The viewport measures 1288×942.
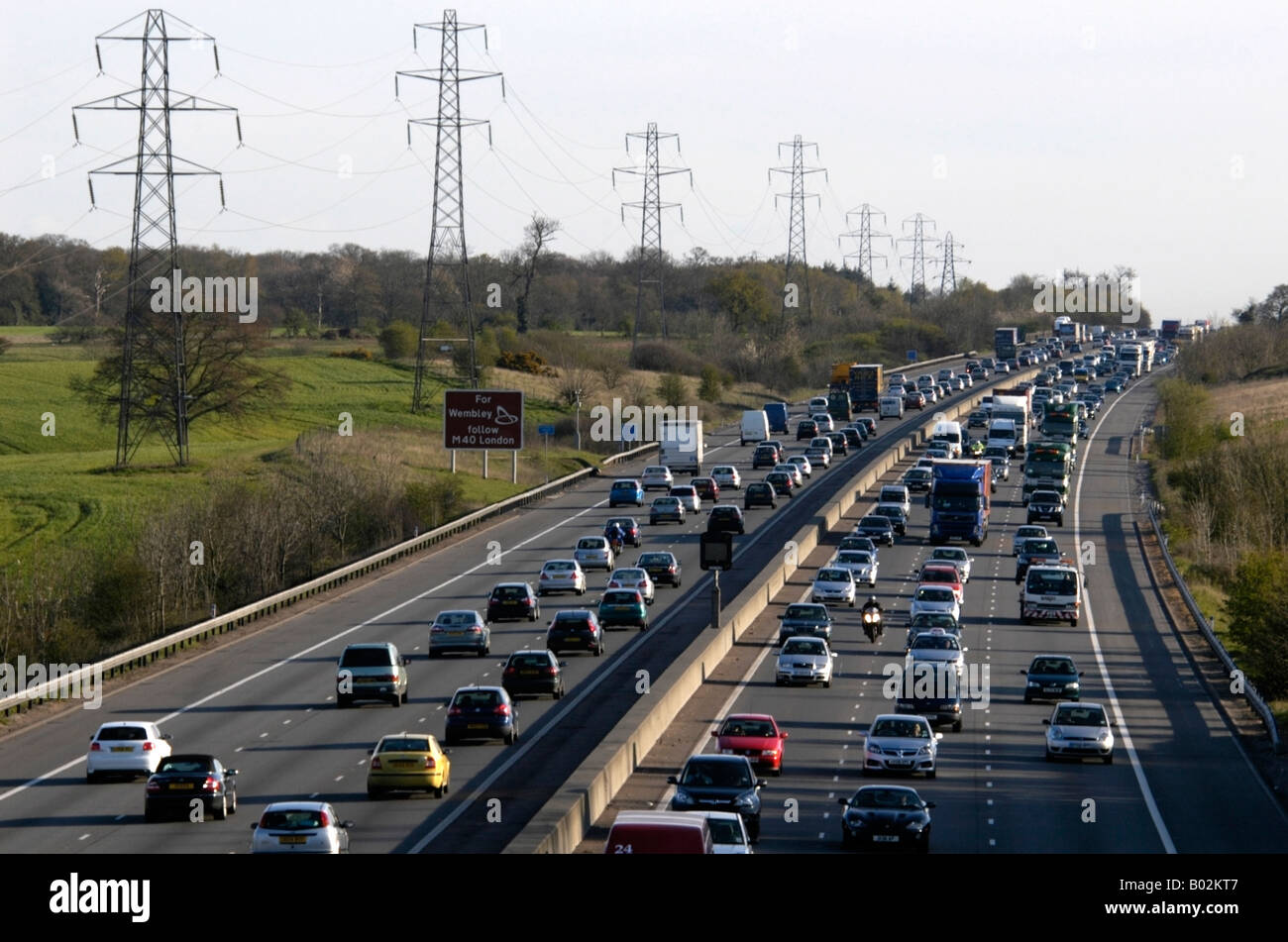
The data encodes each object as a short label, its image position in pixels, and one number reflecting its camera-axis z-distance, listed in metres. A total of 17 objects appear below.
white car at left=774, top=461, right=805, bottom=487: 93.12
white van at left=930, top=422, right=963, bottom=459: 103.44
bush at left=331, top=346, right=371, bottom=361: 158.62
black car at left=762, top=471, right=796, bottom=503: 89.94
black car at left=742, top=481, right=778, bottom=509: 85.00
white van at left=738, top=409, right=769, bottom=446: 115.44
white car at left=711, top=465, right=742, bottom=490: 92.88
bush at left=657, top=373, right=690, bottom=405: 137.00
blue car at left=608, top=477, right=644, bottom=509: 84.56
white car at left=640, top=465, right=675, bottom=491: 89.75
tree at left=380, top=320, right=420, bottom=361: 159.31
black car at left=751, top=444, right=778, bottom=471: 102.12
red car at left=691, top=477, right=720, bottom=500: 87.97
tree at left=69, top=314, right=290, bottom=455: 95.25
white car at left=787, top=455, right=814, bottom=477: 97.44
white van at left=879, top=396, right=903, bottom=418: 134.25
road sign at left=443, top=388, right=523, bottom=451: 88.62
